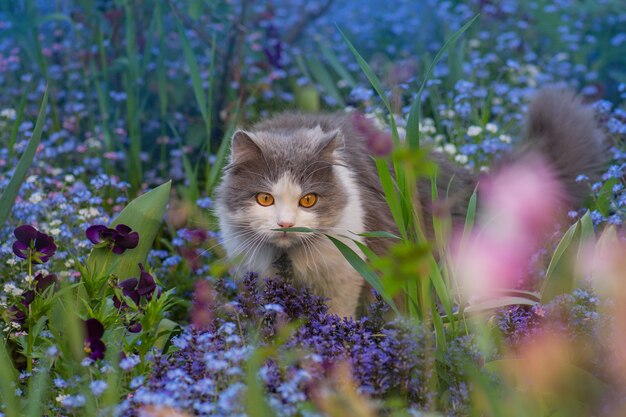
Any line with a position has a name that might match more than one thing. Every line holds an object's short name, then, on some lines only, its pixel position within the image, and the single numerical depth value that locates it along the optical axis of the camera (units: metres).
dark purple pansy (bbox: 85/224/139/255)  5.56
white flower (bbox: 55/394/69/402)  4.43
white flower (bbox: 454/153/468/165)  7.93
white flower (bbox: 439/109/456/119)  8.69
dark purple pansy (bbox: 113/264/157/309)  5.21
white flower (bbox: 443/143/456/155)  8.11
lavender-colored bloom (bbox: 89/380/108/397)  3.64
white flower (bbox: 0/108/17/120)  8.30
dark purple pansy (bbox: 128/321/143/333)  4.95
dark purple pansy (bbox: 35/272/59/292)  5.35
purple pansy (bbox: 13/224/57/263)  5.32
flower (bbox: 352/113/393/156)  6.42
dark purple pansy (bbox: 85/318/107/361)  4.22
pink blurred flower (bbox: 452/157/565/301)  5.50
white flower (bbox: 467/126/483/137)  7.86
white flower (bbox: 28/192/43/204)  6.68
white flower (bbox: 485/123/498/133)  7.85
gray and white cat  5.74
